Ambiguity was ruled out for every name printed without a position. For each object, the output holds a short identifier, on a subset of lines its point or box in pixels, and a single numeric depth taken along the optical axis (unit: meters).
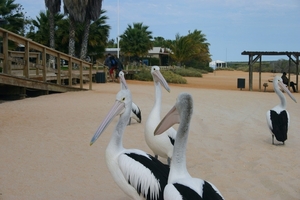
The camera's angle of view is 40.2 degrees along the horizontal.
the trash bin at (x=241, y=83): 24.31
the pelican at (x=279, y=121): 7.09
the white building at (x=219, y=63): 95.08
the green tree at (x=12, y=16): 30.58
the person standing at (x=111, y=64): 22.22
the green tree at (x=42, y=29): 35.50
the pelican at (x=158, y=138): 5.12
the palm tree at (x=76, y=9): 27.17
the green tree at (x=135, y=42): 47.69
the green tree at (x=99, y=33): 36.09
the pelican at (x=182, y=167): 2.94
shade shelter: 22.69
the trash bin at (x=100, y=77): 22.22
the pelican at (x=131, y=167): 3.55
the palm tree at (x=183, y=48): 51.41
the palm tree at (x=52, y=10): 27.84
